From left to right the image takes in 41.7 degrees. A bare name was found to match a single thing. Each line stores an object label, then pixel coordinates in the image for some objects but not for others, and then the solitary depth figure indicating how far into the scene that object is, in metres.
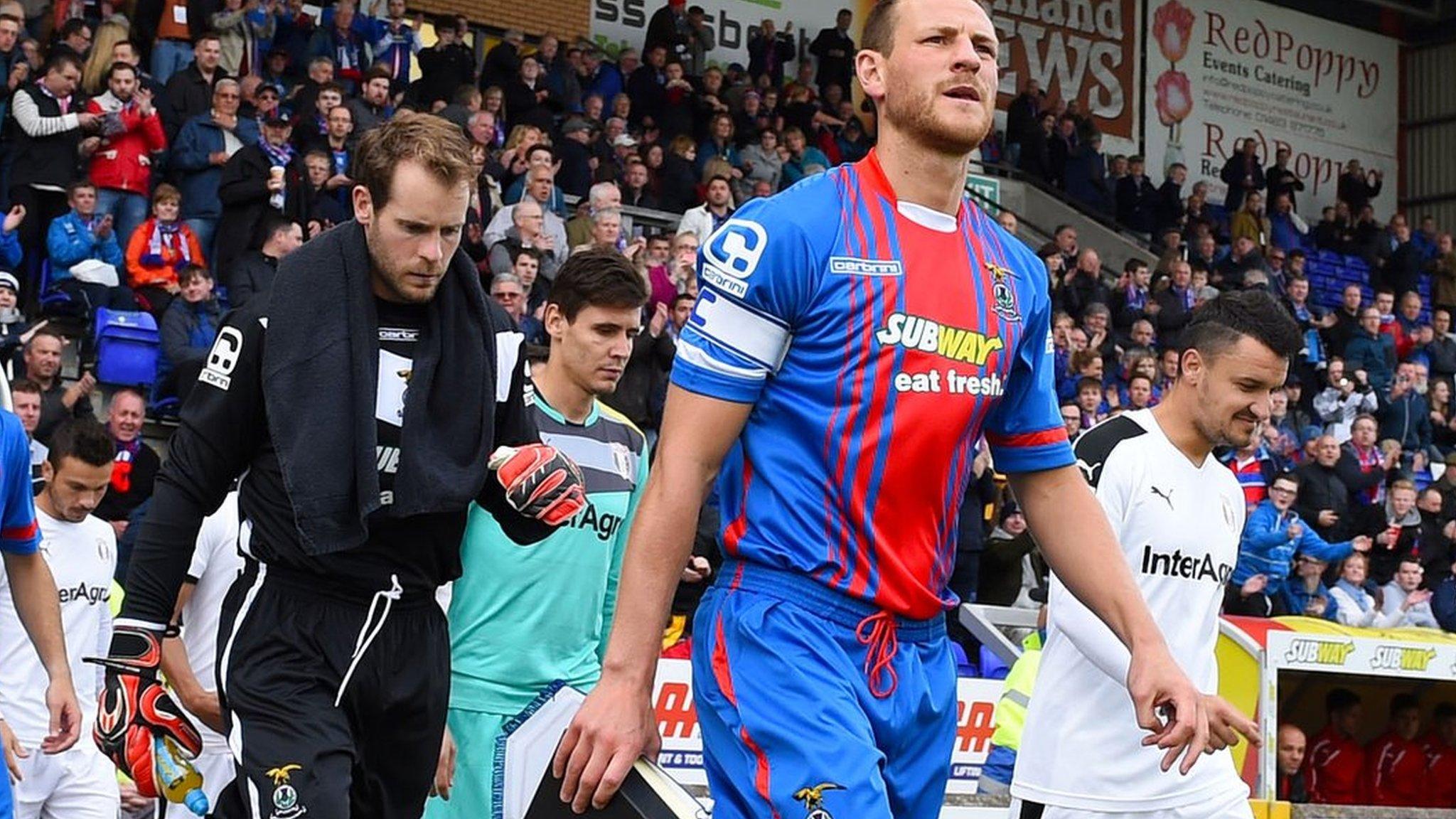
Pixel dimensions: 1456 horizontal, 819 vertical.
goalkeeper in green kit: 6.13
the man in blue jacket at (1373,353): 24.17
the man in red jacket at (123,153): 14.75
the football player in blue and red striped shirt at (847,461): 3.49
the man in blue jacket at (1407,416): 23.23
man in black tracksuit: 4.68
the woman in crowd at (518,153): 17.75
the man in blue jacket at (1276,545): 16.61
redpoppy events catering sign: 32.56
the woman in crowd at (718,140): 21.58
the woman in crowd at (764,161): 21.52
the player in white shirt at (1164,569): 5.86
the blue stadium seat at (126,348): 13.65
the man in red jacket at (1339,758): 15.14
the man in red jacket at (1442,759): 15.67
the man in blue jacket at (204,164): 15.30
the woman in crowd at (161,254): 14.34
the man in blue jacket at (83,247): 14.06
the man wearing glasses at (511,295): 14.55
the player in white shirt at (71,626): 7.99
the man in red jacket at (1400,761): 15.41
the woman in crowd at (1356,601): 17.30
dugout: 12.35
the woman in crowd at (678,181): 20.50
